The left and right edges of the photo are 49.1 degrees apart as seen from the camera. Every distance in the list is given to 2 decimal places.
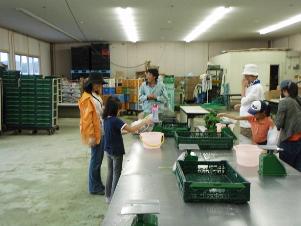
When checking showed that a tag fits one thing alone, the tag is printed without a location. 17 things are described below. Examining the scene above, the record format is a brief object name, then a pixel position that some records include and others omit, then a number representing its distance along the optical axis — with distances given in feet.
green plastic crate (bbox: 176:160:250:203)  5.30
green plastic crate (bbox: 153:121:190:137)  11.00
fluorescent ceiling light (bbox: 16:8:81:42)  27.68
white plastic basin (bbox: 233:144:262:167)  7.63
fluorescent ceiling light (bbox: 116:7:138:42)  27.63
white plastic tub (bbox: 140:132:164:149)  9.56
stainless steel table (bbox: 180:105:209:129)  16.71
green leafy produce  10.81
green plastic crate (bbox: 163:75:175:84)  36.94
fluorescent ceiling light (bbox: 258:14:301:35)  31.98
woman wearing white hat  12.09
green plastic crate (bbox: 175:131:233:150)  9.21
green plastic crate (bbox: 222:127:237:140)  9.97
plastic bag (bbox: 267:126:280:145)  9.96
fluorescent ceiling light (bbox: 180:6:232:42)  27.25
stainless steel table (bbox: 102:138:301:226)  4.81
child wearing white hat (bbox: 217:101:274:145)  9.95
